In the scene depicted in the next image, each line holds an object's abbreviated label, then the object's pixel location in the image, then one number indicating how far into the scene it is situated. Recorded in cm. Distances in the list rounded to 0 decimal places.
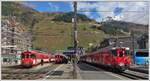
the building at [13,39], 3017
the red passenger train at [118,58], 1364
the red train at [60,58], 3177
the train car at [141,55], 2157
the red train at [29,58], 1782
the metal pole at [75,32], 884
